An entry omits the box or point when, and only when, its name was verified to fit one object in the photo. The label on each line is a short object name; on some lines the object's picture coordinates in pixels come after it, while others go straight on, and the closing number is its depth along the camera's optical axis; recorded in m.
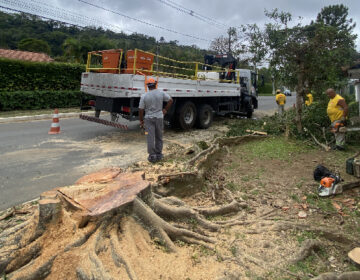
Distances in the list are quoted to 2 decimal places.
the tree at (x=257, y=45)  8.21
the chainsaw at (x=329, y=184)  4.33
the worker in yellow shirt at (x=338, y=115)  6.95
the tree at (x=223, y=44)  36.91
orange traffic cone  8.47
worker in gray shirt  5.70
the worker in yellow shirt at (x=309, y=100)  9.72
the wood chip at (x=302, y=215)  3.71
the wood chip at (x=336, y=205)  3.95
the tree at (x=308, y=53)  7.50
